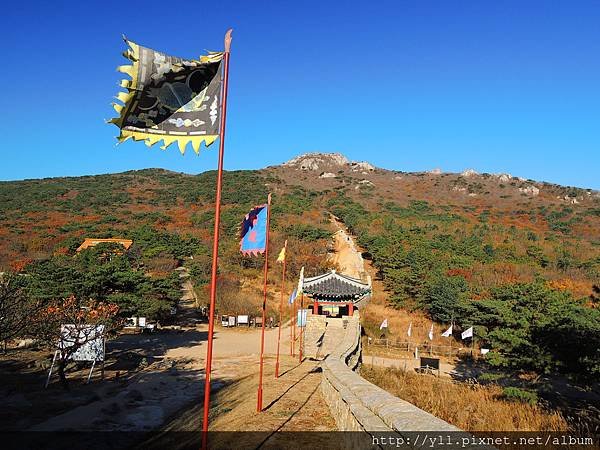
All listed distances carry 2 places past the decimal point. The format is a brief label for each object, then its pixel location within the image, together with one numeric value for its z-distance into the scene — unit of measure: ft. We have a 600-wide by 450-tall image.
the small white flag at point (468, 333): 81.15
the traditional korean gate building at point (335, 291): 89.40
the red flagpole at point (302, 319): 71.30
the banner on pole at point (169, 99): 16.48
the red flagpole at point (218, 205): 16.71
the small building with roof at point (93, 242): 141.88
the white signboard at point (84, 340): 52.60
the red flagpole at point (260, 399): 33.19
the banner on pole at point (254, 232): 26.91
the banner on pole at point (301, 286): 84.10
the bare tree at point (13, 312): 47.49
